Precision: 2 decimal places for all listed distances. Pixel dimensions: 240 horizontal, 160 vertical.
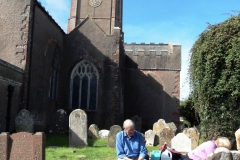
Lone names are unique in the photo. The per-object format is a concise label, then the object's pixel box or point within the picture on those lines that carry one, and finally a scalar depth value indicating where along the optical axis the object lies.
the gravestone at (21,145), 6.36
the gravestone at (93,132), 15.74
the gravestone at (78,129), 12.23
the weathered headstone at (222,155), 5.06
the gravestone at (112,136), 12.45
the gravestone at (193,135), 12.94
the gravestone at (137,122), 21.89
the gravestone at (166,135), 13.14
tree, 9.16
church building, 15.88
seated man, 5.60
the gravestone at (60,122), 16.30
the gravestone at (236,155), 6.00
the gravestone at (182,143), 12.23
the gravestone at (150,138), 13.85
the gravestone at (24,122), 12.22
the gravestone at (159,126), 16.81
